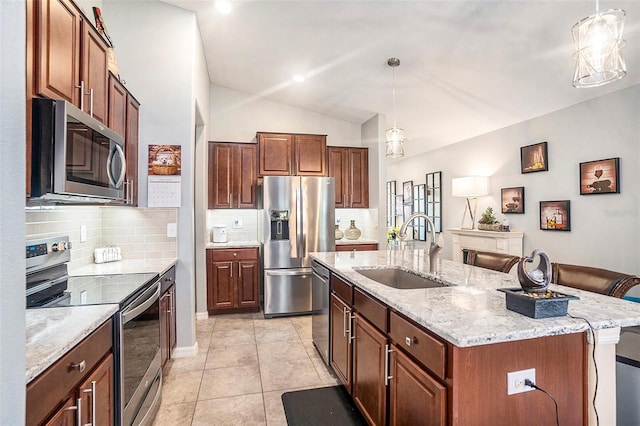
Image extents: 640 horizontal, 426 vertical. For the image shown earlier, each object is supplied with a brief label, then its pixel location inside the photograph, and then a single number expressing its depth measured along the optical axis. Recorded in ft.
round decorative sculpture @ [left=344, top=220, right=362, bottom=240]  16.60
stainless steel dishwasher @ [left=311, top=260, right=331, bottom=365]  9.09
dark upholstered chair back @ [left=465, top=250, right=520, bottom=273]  8.40
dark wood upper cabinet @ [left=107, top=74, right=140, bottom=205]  7.45
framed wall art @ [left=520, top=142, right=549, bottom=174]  14.48
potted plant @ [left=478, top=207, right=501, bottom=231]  16.55
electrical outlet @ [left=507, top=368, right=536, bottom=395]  3.92
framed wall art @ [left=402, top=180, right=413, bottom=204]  26.96
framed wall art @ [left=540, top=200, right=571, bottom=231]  13.42
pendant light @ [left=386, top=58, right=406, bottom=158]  11.89
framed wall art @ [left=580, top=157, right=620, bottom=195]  11.62
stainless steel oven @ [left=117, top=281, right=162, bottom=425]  5.46
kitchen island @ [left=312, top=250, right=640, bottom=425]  3.80
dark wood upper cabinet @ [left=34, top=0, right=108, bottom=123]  4.60
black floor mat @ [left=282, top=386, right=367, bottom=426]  7.11
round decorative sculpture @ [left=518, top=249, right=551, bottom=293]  4.35
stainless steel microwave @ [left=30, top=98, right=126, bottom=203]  4.42
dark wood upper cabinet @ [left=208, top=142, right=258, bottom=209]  15.21
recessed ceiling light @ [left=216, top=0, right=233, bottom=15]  9.68
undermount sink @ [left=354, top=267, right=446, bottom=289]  7.77
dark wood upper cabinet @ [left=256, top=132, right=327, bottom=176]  15.16
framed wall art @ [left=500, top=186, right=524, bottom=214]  15.73
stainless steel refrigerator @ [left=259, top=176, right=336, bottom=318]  14.06
